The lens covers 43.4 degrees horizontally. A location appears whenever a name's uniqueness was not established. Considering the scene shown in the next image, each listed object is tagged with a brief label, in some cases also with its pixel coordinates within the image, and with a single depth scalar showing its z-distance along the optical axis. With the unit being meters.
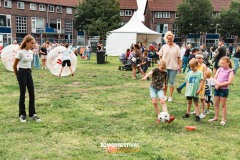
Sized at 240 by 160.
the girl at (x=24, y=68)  6.52
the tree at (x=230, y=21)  55.56
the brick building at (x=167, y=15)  64.69
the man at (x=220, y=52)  12.60
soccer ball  6.50
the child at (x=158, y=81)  6.78
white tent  32.41
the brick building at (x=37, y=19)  52.69
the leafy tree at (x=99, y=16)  49.06
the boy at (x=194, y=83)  6.99
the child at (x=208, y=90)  7.96
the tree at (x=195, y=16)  54.97
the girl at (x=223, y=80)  6.67
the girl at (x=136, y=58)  14.48
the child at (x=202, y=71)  7.23
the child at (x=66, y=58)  14.25
